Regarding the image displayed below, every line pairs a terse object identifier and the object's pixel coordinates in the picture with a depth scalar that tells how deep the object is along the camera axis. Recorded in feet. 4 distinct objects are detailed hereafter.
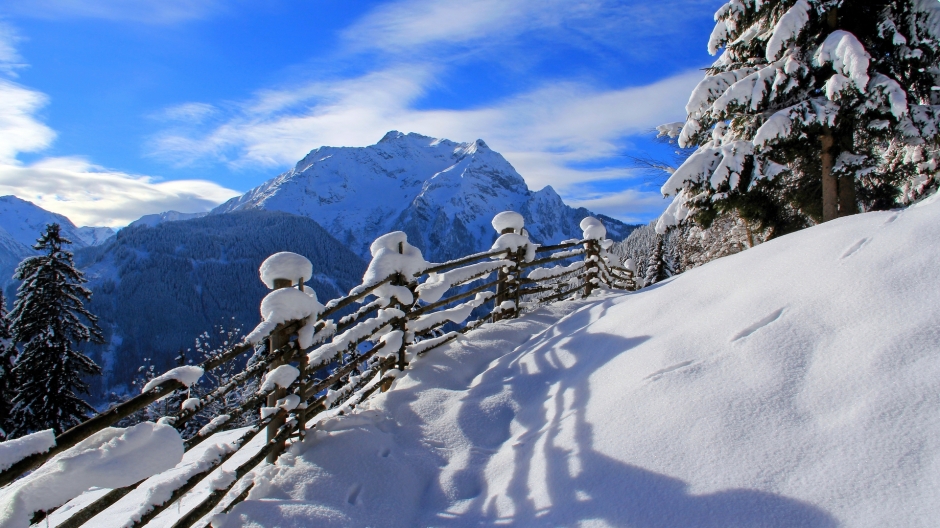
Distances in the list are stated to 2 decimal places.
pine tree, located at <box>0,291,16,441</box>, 55.88
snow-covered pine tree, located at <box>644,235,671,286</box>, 114.21
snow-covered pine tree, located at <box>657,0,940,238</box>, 26.61
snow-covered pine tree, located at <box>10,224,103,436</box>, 54.19
